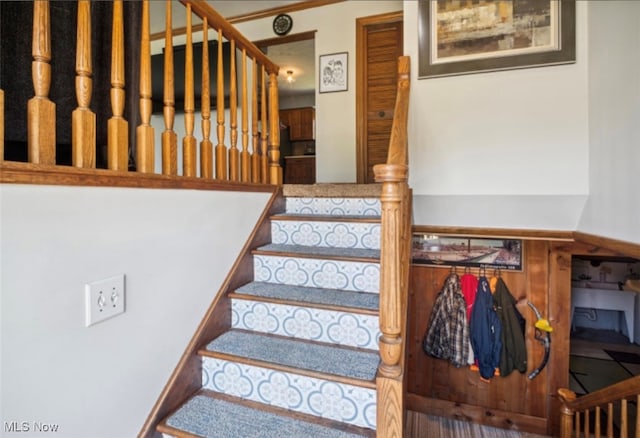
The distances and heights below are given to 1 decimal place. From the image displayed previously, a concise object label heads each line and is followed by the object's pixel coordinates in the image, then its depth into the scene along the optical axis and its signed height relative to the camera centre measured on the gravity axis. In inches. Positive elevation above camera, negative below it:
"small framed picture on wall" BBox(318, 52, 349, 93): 136.3 +59.9
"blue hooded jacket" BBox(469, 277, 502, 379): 118.1 -44.0
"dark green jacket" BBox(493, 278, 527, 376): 116.6 -43.9
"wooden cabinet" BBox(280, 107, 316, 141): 236.2 +67.3
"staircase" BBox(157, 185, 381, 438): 48.1 -23.4
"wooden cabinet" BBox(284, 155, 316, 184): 215.6 +29.7
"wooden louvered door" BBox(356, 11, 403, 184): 132.2 +52.7
